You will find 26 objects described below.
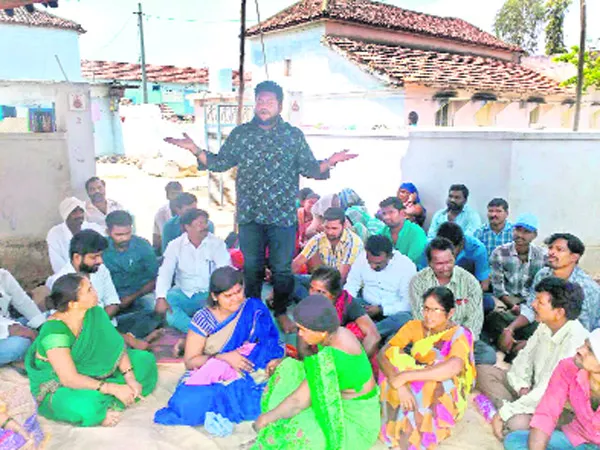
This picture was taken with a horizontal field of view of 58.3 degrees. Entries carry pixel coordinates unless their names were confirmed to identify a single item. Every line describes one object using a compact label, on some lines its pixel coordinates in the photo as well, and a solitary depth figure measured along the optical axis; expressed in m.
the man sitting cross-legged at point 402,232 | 5.18
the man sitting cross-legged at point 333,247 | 4.71
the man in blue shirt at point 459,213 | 5.93
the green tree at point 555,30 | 29.59
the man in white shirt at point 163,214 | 6.31
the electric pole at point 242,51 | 7.48
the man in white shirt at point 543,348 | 3.02
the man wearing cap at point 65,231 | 5.03
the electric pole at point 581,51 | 9.24
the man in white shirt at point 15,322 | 3.84
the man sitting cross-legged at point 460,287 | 3.86
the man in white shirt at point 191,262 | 4.64
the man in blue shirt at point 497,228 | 5.38
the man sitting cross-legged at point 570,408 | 2.62
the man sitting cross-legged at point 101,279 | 3.96
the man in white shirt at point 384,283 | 4.28
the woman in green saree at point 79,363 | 3.08
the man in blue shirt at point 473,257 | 4.85
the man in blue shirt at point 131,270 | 4.55
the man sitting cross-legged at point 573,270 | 3.79
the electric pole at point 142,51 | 25.90
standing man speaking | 4.14
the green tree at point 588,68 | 15.13
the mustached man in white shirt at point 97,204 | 5.88
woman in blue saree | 3.19
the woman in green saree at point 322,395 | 2.66
